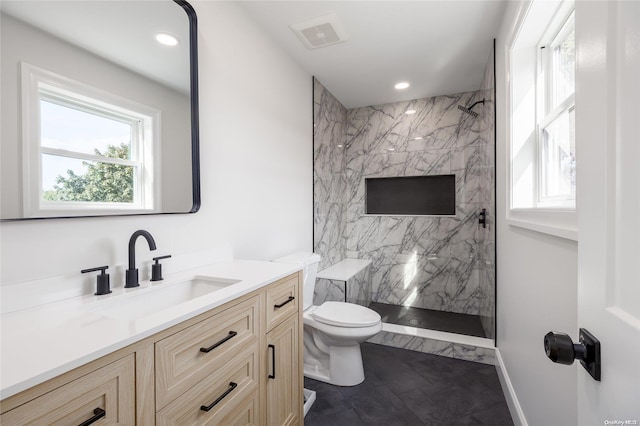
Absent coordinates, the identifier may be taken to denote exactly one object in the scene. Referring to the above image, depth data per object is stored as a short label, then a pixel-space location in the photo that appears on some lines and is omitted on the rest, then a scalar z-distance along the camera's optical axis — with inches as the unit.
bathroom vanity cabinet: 23.0
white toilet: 76.8
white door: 15.1
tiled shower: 122.8
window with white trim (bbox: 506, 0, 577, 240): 49.6
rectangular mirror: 35.1
